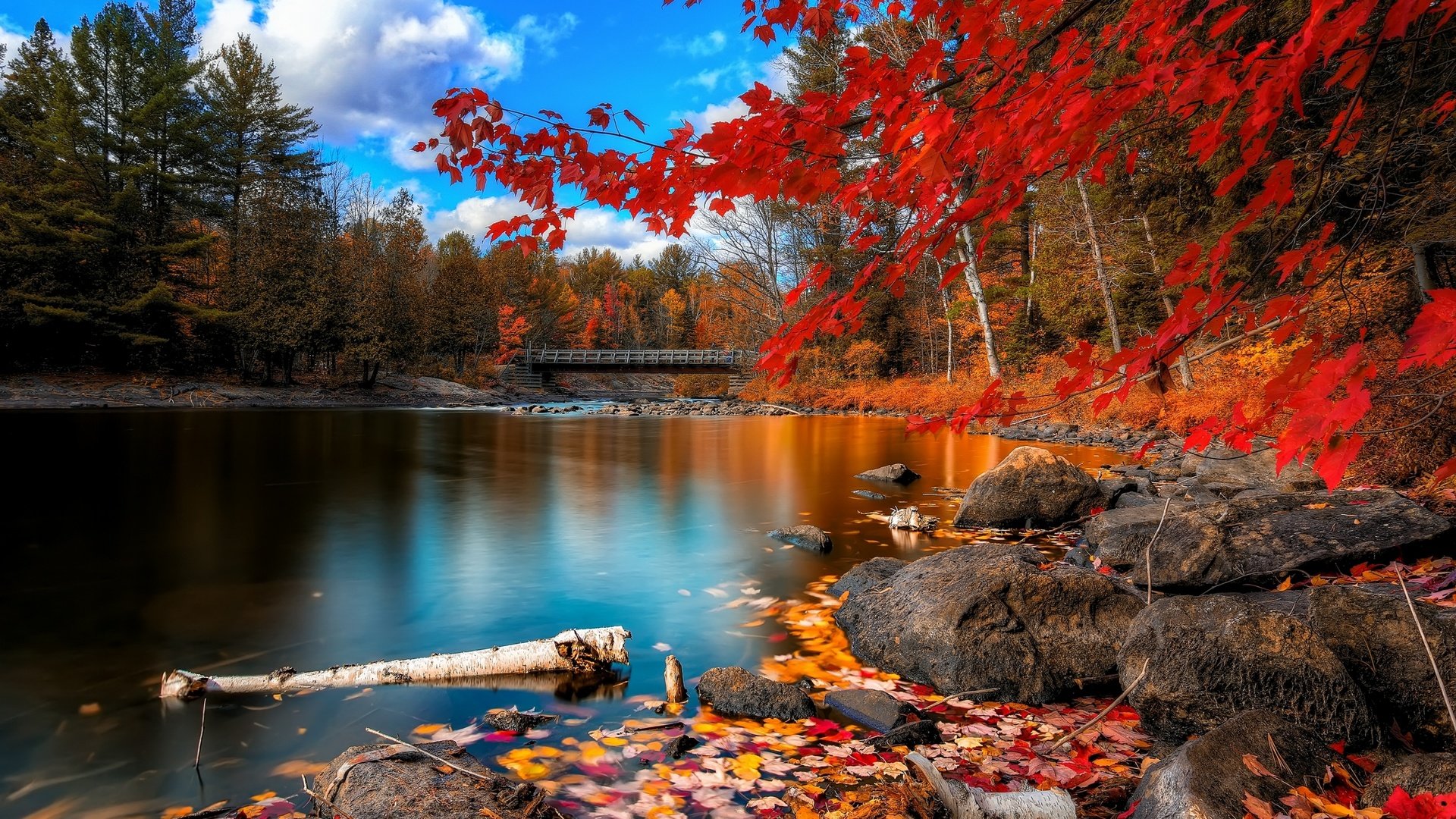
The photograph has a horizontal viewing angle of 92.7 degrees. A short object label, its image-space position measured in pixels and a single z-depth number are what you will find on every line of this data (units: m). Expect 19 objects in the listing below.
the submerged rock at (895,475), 12.69
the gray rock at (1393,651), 3.05
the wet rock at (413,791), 2.71
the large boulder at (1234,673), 3.06
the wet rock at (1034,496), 8.62
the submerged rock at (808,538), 7.98
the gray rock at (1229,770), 2.32
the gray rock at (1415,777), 2.30
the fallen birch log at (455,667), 4.31
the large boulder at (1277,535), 4.82
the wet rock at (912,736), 3.51
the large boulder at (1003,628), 4.20
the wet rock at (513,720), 3.80
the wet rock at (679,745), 3.52
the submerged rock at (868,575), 5.92
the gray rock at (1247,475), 7.12
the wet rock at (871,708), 3.82
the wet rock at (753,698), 3.92
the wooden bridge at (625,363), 46.44
